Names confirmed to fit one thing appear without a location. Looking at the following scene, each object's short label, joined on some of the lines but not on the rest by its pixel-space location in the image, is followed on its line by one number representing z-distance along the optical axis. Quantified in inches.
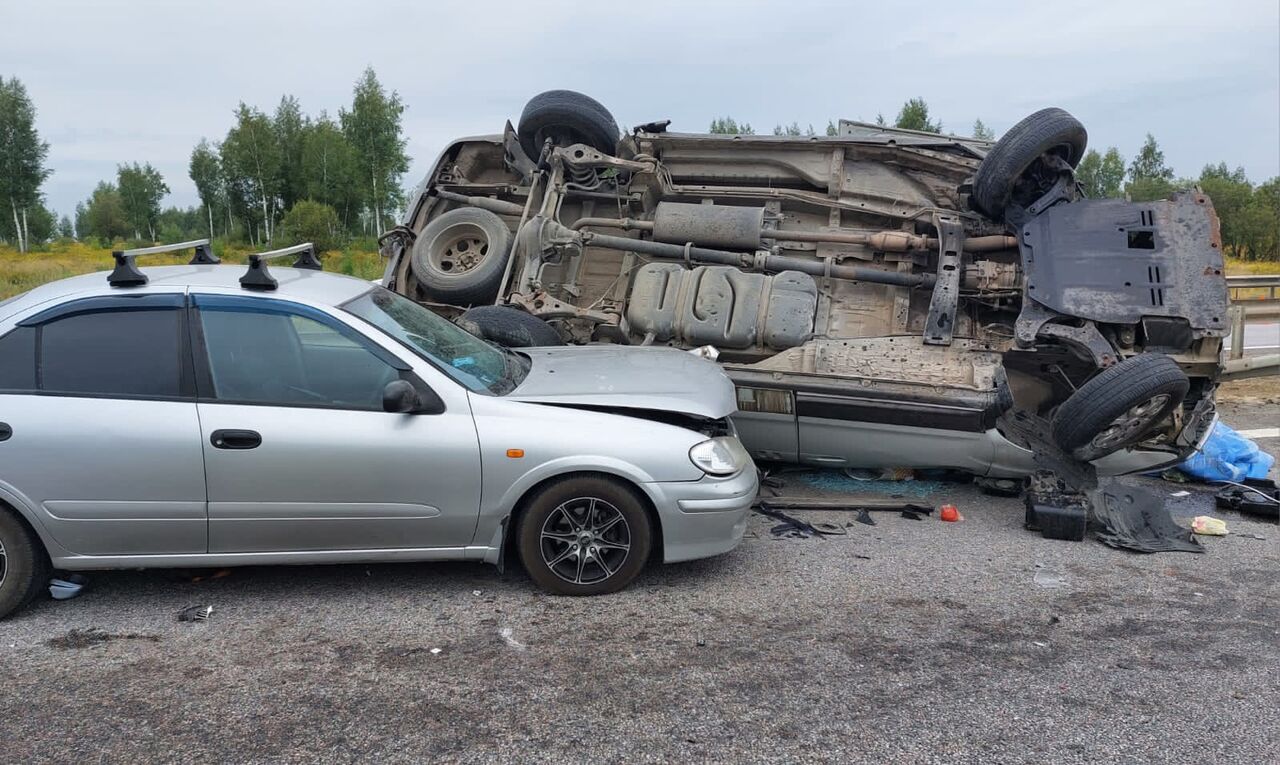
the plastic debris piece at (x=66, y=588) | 161.2
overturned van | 219.8
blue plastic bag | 248.8
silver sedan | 148.9
